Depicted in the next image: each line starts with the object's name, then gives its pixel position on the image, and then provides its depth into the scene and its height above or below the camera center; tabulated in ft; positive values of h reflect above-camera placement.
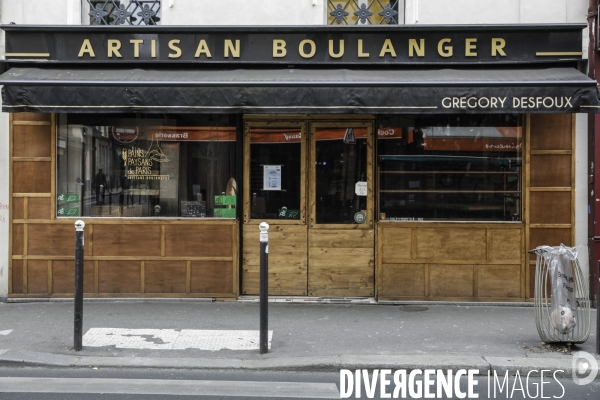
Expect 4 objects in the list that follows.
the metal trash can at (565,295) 24.81 -3.49
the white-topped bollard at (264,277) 24.44 -2.86
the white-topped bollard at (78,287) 24.48 -3.31
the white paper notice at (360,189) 34.60 +0.38
